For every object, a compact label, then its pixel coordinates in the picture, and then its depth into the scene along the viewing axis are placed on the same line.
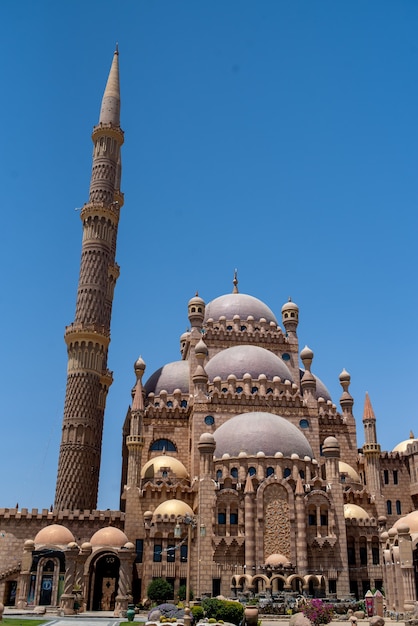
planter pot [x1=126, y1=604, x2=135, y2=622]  30.47
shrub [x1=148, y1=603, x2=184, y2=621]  27.39
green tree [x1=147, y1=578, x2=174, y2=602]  37.72
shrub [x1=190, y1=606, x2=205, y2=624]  26.72
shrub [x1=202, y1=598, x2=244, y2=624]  26.20
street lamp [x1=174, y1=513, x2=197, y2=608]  30.94
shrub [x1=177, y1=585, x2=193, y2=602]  38.21
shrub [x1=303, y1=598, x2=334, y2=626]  26.75
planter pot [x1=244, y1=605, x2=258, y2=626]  25.84
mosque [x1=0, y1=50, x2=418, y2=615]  38.12
